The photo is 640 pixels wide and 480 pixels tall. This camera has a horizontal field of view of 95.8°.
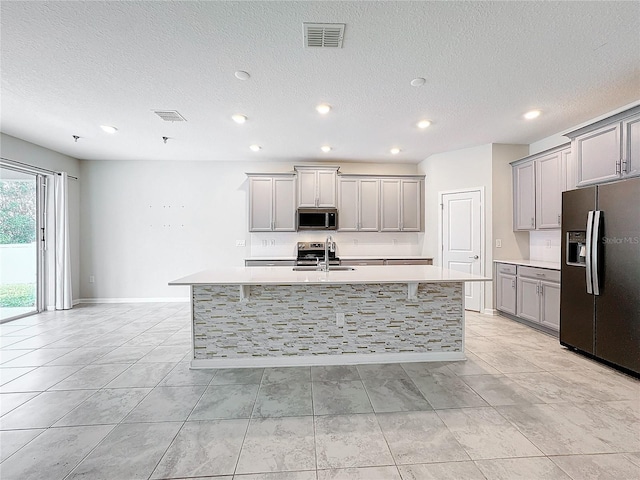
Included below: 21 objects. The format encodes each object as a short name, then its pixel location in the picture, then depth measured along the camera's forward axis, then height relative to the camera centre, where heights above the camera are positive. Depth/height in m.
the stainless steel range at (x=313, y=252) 5.02 -0.23
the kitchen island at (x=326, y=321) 2.75 -0.80
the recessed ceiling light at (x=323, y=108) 3.10 +1.44
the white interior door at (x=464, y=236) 4.54 +0.06
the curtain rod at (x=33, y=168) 4.03 +1.11
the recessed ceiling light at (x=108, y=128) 3.72 +1.46
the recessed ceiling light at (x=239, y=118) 3.37 +1.45
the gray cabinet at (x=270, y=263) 4.92 -0.40
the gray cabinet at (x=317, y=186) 5.11 +0.95
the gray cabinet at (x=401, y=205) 5.31 +0.64
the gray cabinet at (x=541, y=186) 3.63 +0.71
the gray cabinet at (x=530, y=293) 3.42 -0.70
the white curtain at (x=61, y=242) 4.74 -0.03
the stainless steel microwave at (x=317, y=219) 5.11 +0.37
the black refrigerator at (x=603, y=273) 2.44 -0.31
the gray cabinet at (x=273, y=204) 5.11 +0.63
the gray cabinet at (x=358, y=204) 5.23 +0.65
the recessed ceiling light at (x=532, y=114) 3.26 +1.44
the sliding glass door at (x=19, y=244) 4.24 -0.06
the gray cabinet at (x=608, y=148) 2.67 +0.90
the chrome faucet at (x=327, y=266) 3.05 -0.28
